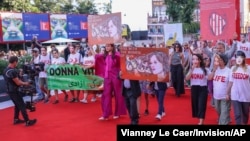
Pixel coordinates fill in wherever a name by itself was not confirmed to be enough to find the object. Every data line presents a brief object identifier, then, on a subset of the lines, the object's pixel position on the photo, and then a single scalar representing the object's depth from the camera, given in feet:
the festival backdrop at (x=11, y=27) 86.17
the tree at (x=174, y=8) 129.70
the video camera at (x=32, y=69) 37.83
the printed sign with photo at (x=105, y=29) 27.58
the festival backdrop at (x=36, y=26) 91.63
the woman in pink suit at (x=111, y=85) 28.02
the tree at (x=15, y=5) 103.26
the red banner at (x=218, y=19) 27.86
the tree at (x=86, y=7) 170.81
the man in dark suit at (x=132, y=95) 25.43
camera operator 27.66
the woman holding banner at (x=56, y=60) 38.10
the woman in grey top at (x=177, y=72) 39.52
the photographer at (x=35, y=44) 50.34
